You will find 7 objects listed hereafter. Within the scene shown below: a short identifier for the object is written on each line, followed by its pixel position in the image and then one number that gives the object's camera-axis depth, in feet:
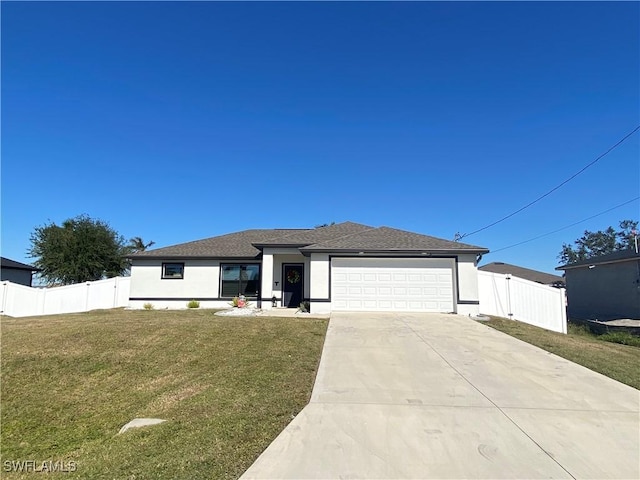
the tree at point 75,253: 87.40
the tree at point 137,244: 144.97
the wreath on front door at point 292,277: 60.64
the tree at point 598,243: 207.40
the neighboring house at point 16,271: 83.46
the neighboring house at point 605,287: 69.21
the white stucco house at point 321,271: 51.11
